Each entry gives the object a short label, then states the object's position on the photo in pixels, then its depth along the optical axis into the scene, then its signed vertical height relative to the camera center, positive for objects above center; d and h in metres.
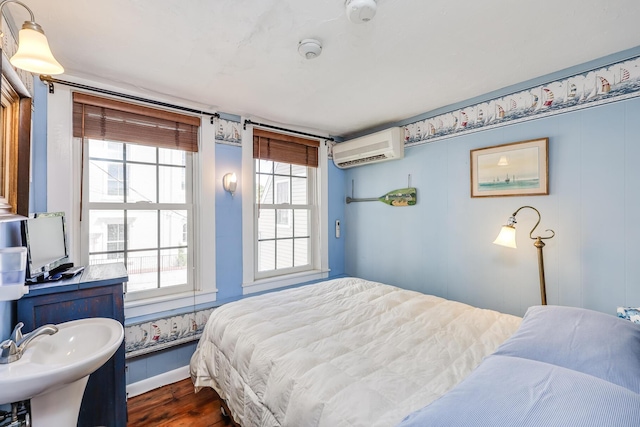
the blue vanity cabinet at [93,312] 1.40 -0.50
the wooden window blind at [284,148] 2.88 +0.73
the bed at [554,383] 0.69 -0.50
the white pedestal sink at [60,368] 0.95 -0.58
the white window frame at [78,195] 1.91 +0.17
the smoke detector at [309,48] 1.58 +0.95
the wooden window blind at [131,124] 2.02 +0.72
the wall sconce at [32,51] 1.06 +0.63
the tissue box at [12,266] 1.04 -0.18
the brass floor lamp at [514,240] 1.95 -0.19
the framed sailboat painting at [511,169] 2.06 +0.34
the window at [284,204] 2.97 +0.13
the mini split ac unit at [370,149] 2.87 +0.71
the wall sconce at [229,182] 2.63 +0.31
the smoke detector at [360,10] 1.25 +0.92
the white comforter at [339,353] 1.09 -0.69
